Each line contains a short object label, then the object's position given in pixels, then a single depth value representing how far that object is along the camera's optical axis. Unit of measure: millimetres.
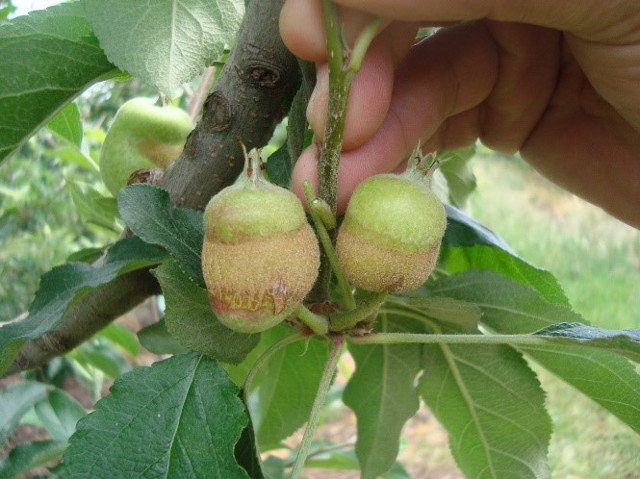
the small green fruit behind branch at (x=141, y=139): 198
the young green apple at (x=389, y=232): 134
